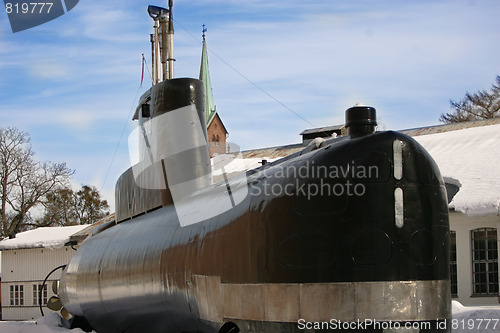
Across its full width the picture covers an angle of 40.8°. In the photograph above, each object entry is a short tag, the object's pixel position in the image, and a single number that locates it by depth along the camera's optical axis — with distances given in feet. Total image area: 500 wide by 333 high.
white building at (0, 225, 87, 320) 117.39
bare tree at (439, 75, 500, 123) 162.61
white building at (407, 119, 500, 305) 61.05
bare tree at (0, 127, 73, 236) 164.35
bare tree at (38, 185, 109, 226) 183.93
